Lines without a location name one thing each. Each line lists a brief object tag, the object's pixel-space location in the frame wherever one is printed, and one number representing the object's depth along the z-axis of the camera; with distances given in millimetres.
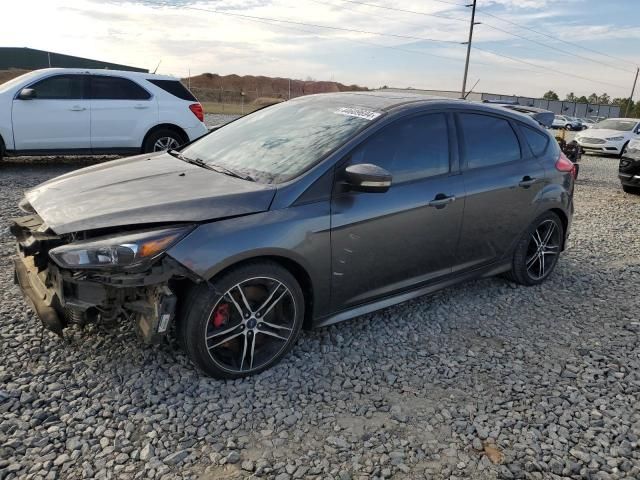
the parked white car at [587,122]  46188
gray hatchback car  2713
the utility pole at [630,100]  69375
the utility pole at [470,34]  36625
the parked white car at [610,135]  18250
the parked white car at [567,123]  44528
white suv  8312
